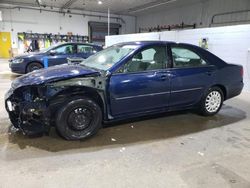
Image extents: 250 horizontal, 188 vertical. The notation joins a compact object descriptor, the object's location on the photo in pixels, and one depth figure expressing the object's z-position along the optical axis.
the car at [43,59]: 7.29
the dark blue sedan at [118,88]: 2.72
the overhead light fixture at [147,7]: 12.54
